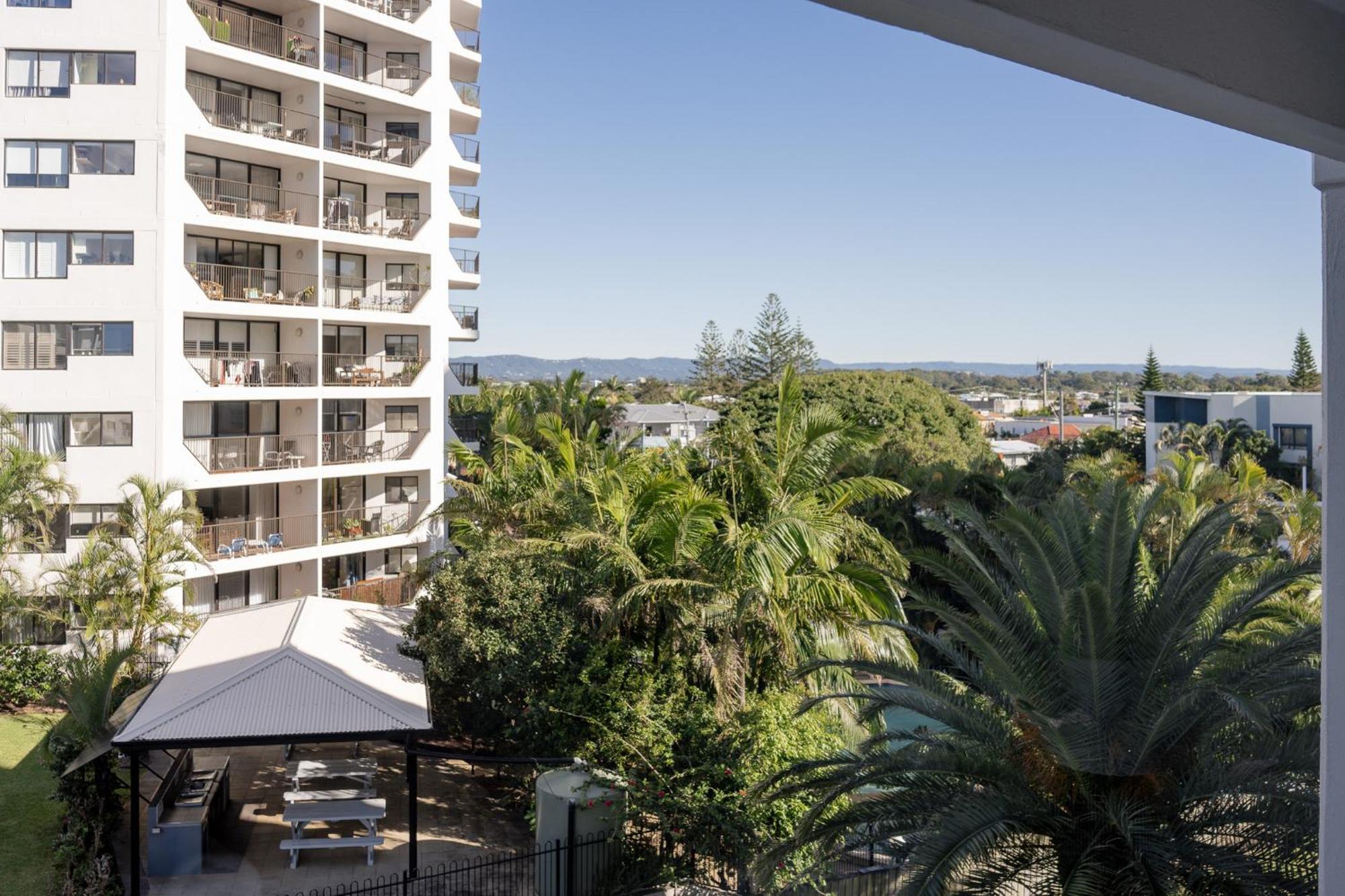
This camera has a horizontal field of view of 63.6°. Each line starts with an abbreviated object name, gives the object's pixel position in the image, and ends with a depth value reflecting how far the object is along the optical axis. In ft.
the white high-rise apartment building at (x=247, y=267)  80.79
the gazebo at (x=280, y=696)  40.68
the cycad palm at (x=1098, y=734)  24.98
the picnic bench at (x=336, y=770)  46.32
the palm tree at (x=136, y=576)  70.64
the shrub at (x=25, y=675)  70.49
